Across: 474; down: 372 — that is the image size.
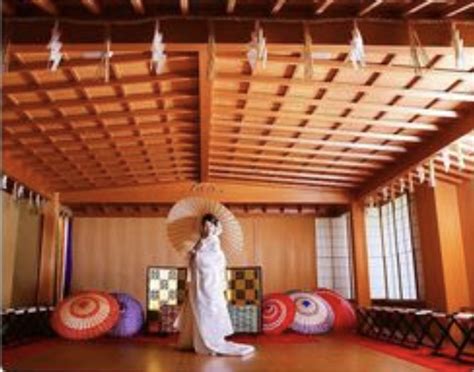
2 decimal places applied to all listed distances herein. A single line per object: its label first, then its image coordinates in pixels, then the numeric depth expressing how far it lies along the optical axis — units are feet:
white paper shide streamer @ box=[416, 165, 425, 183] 22.27
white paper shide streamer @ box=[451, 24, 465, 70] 12.14
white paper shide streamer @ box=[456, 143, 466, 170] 19.24
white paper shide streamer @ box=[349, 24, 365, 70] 11.96
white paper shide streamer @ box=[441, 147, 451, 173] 19.65
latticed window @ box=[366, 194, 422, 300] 27.17
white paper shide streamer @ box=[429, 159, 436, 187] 21.44
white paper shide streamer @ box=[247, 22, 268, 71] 12.08
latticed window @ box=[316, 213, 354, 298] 34.91
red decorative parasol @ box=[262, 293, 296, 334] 26.07
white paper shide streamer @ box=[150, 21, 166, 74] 12.01
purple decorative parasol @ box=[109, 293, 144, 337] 25.57
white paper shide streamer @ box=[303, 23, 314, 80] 12.09
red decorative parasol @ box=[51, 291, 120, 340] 23.54
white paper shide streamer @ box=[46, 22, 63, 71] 12.01
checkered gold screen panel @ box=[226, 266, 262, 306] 27.02
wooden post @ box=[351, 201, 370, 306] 28.76
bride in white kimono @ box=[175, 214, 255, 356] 17.06
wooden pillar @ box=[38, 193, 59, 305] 27.94
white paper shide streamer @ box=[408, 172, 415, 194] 24.42
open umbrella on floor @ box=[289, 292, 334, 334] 26.50
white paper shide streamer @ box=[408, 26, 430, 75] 12.32
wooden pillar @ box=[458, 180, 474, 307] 23.17
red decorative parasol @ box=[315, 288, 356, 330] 28.02
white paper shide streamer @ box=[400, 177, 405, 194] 24.95
